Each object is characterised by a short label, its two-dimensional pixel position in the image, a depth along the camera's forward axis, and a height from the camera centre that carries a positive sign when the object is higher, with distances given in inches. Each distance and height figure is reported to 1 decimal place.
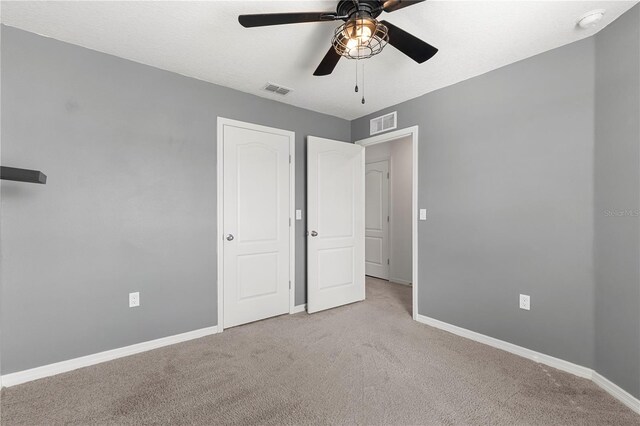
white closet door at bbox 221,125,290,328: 117.5 -5.3
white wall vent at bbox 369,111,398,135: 135.3 +42.4
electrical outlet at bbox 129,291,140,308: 96.7 -28.8
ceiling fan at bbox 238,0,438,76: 58.1 +38.3
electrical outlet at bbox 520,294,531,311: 94.8 -29.1
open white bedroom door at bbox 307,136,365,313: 136.4 -5.5
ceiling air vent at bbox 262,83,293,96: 114.8 +49.4
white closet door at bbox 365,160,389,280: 202.2 -5.4
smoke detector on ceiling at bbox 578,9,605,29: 72.5 +48.8
